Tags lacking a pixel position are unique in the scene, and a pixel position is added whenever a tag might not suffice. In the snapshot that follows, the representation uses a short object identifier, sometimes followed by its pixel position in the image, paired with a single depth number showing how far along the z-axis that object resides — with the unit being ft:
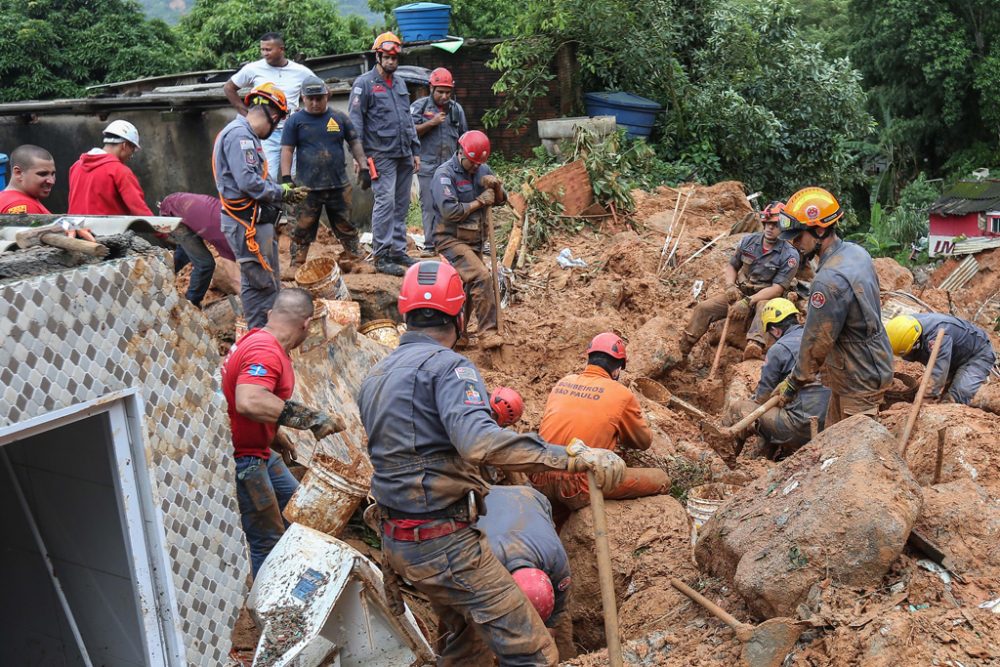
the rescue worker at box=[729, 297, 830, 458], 23.29
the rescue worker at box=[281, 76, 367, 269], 28.94
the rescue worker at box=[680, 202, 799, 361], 31.60
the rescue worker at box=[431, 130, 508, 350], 28.91
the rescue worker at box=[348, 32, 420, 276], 30.30
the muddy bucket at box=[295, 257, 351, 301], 26.71
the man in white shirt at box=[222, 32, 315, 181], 31.17
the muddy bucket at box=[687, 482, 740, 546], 17.98
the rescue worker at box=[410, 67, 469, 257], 32.55
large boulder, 13.46
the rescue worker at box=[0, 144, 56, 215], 20.47
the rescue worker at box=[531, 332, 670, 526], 19.43
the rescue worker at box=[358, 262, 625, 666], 12.94
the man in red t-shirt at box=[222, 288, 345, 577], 16.01
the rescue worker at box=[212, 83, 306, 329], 22.98
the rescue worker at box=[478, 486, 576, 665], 15.26
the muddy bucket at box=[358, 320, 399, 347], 26.96
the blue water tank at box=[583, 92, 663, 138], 49.34
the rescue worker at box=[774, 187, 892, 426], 19.54
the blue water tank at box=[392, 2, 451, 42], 49.25
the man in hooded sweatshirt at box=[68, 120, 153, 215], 23.02
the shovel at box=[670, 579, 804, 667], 12.95
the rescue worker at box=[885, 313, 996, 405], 24.02
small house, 61.16
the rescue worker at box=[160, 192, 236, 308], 25.11
